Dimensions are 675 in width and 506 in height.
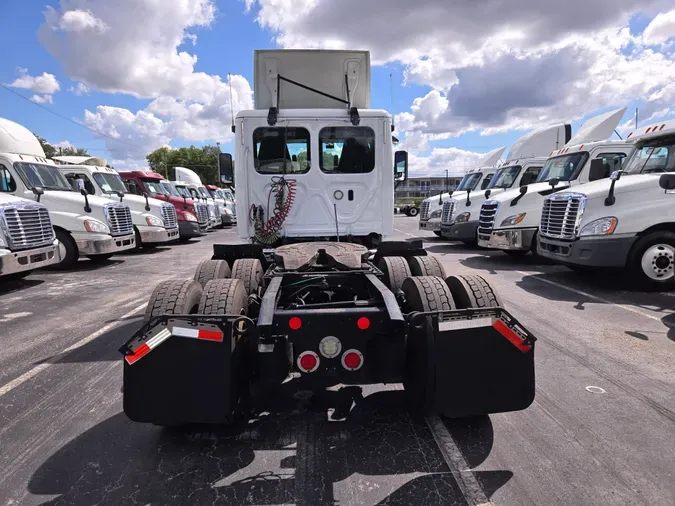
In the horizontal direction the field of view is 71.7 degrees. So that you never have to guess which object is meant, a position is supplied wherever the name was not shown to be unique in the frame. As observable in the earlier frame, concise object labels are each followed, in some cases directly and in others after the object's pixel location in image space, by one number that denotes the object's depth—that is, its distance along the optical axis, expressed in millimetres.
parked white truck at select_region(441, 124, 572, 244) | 13477
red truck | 16984
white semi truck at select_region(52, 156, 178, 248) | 13633
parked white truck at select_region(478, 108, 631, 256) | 10562
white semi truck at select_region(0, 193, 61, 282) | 7836
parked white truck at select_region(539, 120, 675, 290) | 7406
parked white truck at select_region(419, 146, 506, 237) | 16659
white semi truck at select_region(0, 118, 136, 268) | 10352
